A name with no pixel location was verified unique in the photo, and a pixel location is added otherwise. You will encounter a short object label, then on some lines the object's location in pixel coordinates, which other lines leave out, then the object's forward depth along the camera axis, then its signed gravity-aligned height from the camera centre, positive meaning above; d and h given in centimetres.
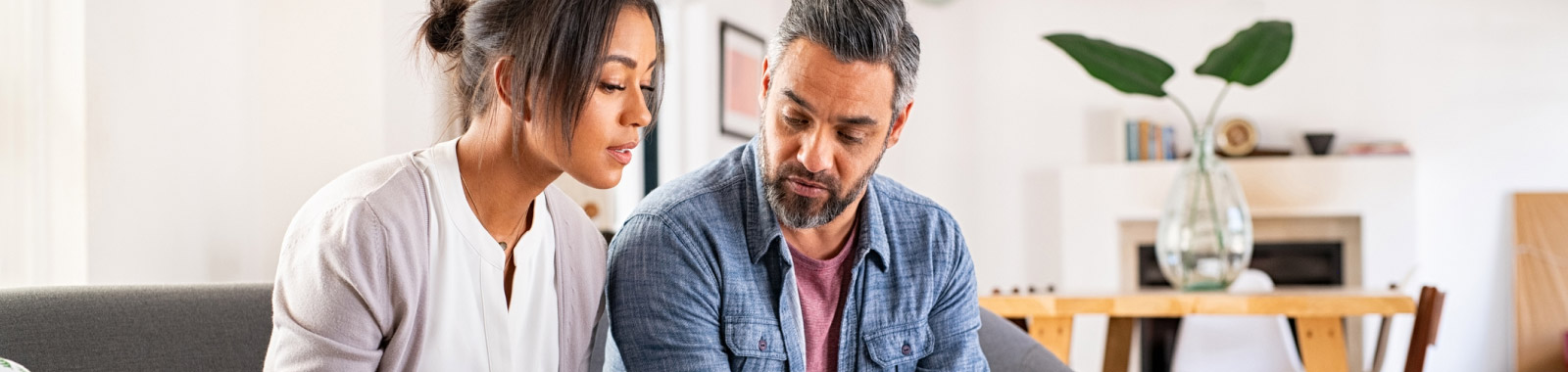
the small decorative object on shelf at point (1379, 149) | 538 +8
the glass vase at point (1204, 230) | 271 -14
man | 141 -9
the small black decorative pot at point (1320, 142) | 548 +11
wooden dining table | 243 -29
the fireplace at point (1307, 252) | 554 -40
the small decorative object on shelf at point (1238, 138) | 557 +14
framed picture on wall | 473 +40
